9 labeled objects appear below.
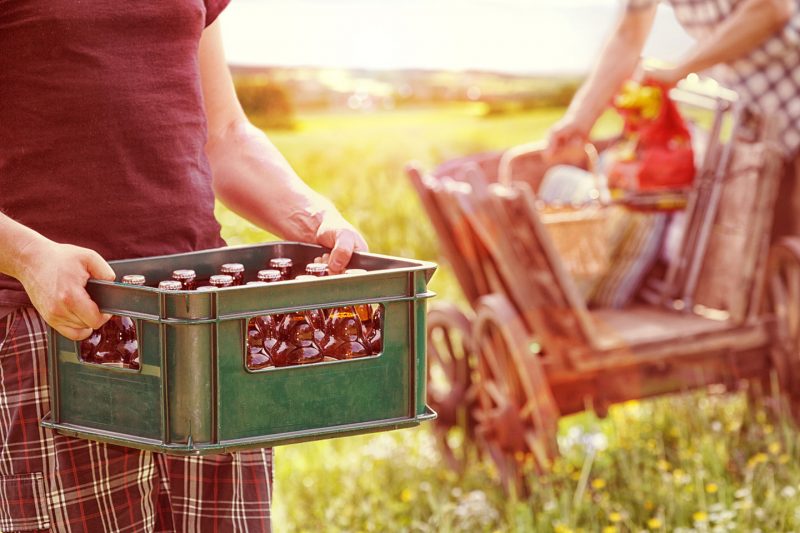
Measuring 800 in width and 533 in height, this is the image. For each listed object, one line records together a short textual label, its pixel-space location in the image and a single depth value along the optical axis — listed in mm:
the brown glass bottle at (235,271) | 3019
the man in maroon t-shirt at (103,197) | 2955
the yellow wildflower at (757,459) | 5063
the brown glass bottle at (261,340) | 2835
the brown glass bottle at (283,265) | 3037
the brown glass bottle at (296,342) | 2863
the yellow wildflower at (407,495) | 5447
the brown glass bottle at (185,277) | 2944
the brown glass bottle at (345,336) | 2888
